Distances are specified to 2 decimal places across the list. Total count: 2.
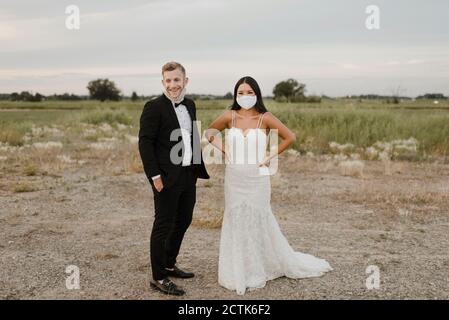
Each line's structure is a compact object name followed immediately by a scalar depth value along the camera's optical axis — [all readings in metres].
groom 4.64
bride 5.01
